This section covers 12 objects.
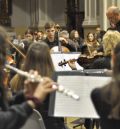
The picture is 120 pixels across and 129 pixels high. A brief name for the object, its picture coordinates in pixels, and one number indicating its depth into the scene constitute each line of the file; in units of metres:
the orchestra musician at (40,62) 5.09
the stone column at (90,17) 19.75
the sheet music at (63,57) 8.82
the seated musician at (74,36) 14.51
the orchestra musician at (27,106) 3.06
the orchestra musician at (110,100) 2.93
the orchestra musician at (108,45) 6.32
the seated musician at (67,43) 10.72
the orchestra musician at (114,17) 7.52
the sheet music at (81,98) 4.58
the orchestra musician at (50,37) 10.08
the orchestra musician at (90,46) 9.86
